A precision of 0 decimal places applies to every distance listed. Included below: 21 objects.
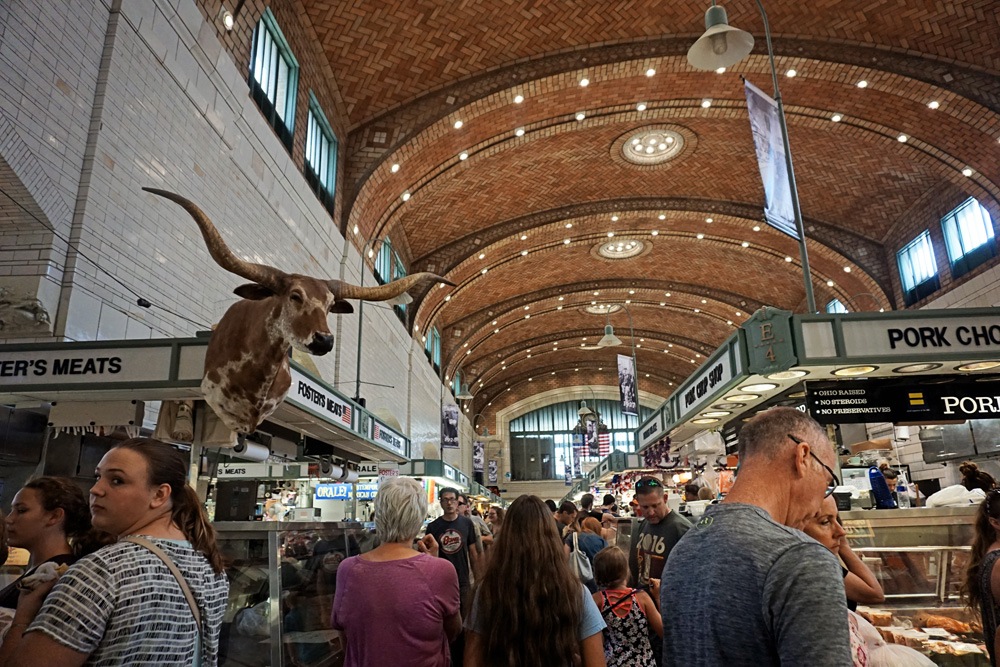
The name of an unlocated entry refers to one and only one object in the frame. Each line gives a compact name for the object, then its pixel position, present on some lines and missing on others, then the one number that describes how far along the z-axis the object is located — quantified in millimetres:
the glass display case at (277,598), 2883
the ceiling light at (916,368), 4832
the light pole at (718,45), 6348
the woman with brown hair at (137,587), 1380
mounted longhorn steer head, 3445
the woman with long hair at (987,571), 2420
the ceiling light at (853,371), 4811
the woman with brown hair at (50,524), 2105
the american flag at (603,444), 29266
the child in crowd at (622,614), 2668
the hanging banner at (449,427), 21448
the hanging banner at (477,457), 33281
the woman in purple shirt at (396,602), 2346
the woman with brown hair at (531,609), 2191
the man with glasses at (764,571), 1143
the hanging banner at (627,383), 18156
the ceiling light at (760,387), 5304
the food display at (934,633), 3497
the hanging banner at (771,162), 5754
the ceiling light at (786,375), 4879
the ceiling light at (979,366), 4757
